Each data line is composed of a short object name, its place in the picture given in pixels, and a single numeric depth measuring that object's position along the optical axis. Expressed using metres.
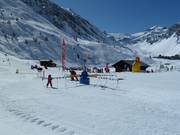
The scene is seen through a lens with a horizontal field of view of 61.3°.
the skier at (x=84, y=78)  15.01
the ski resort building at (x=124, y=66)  34.09
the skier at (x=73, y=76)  16.81
